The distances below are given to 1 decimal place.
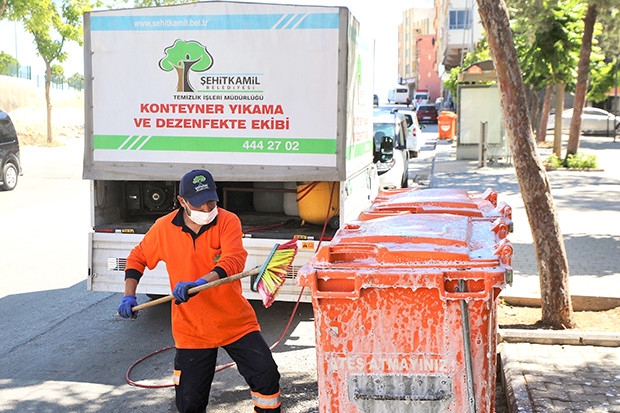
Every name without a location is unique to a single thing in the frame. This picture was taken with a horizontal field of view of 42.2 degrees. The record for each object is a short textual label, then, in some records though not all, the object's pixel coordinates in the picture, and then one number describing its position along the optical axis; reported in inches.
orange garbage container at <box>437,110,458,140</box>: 1592.0
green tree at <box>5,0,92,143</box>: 1272.1
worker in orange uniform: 173.3
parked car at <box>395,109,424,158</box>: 1034.1
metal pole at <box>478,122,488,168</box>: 898.6
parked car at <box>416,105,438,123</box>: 2330.2
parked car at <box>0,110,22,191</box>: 741.3
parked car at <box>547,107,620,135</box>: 1659.3
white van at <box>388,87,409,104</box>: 3048.7
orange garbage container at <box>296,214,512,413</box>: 153.6
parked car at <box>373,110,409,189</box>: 591.8
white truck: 270.8
